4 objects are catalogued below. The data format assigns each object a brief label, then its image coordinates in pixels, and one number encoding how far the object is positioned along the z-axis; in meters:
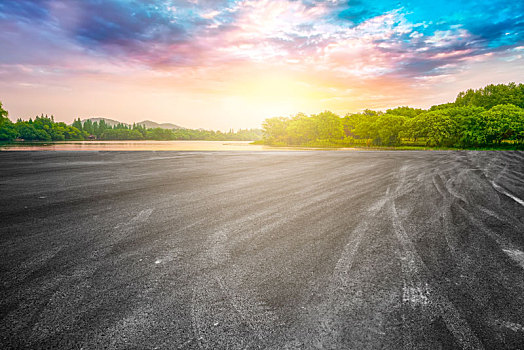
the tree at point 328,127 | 80.88
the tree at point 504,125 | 54.82
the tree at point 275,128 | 99.31
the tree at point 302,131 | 84.12
